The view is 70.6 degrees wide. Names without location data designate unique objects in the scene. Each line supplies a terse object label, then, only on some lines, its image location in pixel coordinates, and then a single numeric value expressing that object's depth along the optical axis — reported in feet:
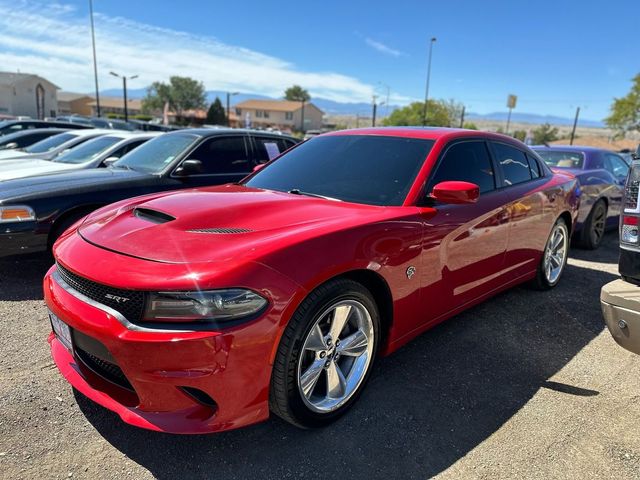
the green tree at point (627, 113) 134.51
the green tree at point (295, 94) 386.11
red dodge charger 6.34
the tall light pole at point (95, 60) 118.93
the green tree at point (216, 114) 203.92
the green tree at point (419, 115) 190.70
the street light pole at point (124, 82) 126.57
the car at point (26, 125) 46.75
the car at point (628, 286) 7.82
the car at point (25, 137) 36.57
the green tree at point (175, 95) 278.05
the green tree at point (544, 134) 188.75
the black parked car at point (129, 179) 13.41
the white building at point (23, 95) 193.77
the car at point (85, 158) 21.50
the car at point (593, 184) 21.86
